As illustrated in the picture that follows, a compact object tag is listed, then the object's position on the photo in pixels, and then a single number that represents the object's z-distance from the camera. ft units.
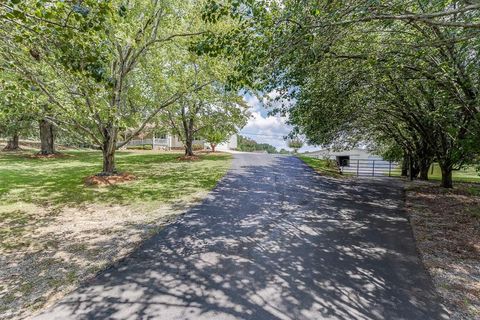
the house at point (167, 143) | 121.22
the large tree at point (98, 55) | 14.17
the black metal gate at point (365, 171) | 58.18
